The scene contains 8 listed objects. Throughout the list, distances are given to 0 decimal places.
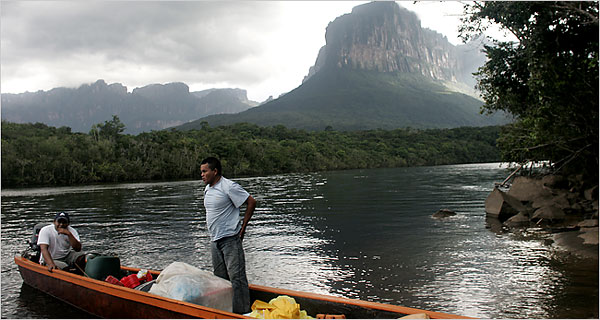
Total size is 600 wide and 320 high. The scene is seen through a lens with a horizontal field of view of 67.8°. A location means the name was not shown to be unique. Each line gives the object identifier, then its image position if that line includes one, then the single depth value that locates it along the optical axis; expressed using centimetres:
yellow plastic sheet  619
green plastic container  873
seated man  889
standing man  651
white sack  662
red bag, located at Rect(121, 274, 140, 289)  821
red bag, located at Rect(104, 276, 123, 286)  814
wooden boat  611
